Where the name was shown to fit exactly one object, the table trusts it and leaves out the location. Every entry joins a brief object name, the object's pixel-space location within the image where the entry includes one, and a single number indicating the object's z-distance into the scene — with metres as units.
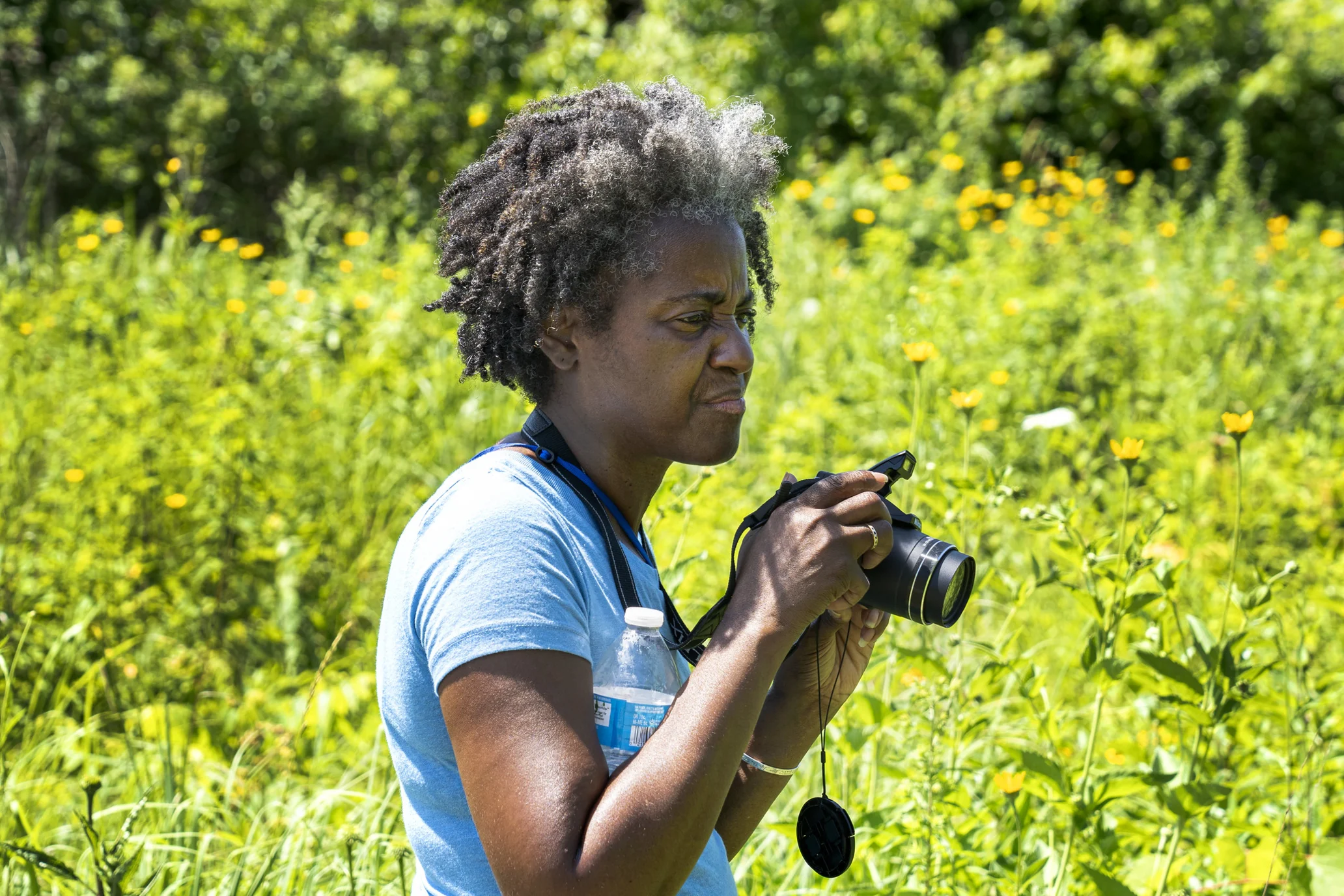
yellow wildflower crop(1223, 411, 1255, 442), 3.10
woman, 2.48
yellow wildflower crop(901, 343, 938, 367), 3.33
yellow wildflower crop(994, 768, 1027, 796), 3.01
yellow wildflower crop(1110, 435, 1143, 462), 3.08
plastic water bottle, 2.55
